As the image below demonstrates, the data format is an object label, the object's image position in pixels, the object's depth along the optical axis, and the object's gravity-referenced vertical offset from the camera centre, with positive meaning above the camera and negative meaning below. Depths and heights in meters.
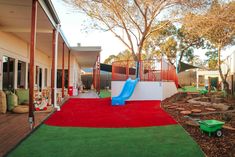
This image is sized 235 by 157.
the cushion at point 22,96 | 6.11 -0.56
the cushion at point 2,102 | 5.25 -0.67
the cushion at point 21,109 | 5.36 -0.91
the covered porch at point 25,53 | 3.98 +1.22
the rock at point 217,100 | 6.66 -0.78
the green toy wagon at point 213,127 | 3.50 -0.97
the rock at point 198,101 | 6.53 -0.86
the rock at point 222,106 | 5.64 -0.89
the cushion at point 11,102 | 5.52 -0.70
